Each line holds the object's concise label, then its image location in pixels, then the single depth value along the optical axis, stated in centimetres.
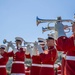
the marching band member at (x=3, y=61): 1317
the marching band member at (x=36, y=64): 1159
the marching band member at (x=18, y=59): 1324
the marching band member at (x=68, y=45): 588
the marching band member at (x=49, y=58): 943
